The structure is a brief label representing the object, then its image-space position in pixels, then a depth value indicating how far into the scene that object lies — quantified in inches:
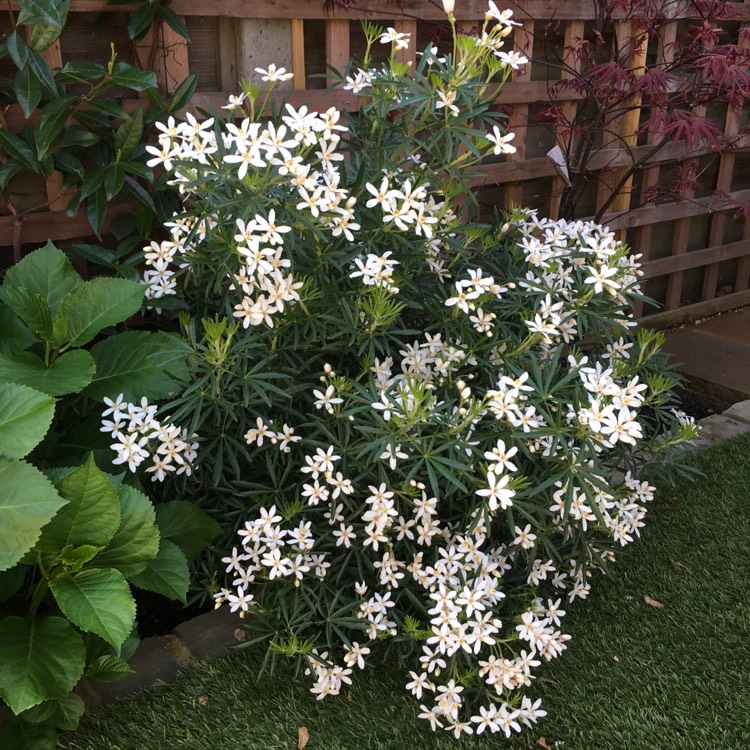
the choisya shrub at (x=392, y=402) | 79.1
